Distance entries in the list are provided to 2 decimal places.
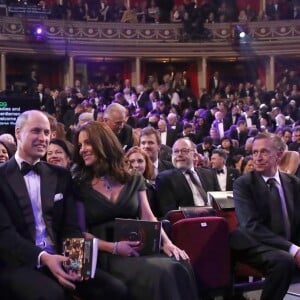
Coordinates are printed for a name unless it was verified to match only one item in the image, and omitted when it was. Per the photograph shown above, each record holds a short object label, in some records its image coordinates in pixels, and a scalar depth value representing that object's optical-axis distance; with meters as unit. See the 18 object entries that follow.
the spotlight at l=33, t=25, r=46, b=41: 19.45
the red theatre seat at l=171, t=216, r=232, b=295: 4.02
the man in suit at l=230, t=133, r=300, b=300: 4.04
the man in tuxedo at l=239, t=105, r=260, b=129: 12.75
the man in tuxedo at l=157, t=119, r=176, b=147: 10.60
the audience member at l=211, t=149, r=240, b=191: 7.18
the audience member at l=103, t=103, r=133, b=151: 5.87
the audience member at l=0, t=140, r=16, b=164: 4.86
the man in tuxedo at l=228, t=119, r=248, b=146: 11.20
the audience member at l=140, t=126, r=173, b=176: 5.60
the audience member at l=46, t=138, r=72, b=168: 4.59
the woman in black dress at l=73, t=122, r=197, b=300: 3.34
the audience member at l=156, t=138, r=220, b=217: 5.03
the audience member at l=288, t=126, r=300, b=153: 8.96
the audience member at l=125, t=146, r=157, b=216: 4.95
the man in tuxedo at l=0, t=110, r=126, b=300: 3.20
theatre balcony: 20.50
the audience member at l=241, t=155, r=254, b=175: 6.90
